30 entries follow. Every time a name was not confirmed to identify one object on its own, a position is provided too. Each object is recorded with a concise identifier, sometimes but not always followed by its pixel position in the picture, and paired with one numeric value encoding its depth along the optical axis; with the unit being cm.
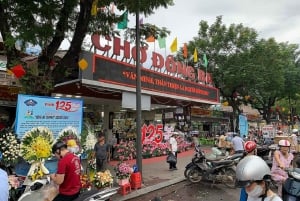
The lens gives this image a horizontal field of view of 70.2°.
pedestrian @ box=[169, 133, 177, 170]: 848
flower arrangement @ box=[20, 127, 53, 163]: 414
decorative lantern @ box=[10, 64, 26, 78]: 484
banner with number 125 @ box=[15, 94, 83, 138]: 437
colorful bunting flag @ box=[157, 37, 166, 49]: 980
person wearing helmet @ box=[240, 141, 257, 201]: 410
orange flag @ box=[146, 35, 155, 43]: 684
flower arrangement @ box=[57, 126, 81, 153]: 469
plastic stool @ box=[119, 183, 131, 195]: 557
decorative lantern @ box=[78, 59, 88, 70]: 626
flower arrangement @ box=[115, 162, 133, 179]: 561
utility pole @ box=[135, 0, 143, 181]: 628
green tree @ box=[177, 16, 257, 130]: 1565
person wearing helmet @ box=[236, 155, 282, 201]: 181
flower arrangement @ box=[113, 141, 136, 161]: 984
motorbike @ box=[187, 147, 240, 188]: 654
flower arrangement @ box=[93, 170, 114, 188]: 492
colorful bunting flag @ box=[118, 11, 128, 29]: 605
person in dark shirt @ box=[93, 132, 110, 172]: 654
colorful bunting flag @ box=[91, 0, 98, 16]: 534
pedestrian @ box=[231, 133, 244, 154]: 844
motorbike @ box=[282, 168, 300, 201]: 249
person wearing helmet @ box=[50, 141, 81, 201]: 299
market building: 712
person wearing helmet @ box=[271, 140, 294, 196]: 366
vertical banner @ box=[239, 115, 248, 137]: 1389
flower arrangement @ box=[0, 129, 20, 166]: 408
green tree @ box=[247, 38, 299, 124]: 1557
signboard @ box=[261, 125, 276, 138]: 1619
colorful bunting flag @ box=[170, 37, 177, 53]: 1072
